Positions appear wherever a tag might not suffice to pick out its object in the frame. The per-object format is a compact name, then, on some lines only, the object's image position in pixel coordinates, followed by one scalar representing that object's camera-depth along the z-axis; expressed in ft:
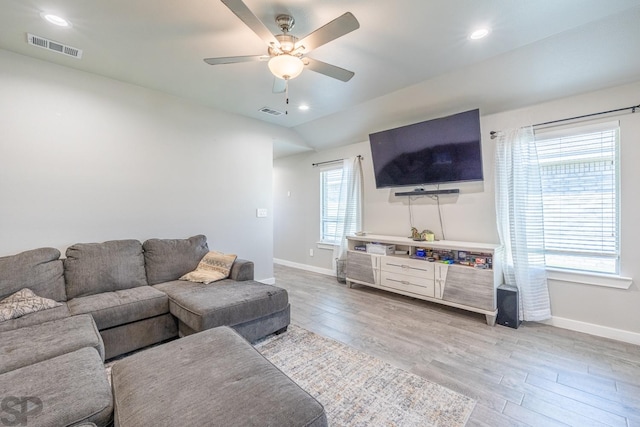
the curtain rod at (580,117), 8.32
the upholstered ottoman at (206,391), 3.46
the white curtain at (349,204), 15.57
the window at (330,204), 16.64
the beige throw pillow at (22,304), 6.57
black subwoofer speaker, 9.48
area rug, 5.49
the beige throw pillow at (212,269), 9.78
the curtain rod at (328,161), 15.48
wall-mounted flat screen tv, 10.85
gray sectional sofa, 4.07
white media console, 9.94
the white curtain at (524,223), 9.66
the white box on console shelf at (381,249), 13.15
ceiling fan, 5.70
